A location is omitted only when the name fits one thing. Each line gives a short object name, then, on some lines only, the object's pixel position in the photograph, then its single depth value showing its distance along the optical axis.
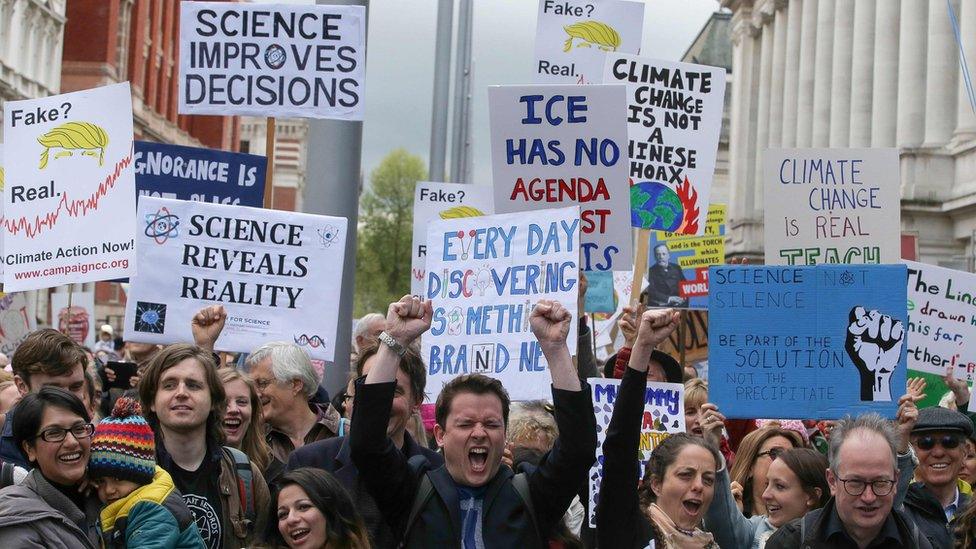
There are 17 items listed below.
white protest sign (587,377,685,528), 7.46
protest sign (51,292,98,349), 23.97
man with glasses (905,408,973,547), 7.23
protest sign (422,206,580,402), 7.27
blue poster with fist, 7.39
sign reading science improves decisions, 10.38
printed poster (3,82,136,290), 9.91
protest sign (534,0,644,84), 13.59
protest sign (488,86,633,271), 8.49
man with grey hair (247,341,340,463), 7.48
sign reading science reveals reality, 9.05
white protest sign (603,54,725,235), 10.63
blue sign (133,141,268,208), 10.35
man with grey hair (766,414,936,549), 5.08
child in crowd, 5.23
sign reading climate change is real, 11.23
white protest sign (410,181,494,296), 13.98
